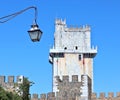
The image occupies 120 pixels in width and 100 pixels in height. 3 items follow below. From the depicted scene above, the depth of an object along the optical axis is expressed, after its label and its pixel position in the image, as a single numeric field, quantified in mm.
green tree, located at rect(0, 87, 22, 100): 35841
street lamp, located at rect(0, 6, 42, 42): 15938
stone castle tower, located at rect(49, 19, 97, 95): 73750
